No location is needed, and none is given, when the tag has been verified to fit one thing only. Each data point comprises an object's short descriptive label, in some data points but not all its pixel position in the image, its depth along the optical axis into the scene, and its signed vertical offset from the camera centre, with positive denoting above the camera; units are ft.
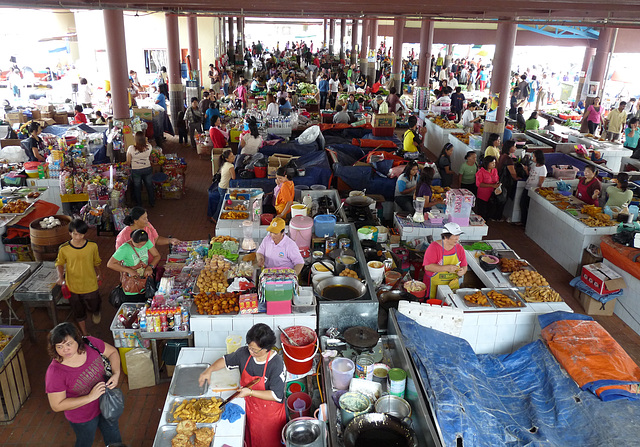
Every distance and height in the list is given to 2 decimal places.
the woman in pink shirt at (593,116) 54.70 -5.91
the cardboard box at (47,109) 49.98 -6.24
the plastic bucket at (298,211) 24.16 -7.22
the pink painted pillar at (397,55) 75.18 -0.44
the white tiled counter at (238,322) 16.78 -8.53
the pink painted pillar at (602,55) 67.10 +0.35
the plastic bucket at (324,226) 23.07 -7.50
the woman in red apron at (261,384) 12.92 -8.33
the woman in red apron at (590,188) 29.55 -7.16
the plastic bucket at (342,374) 15.11 -9.05
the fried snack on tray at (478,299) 18.92 -8.61
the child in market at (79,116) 44.83 -6.13
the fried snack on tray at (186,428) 12.88 -9.11
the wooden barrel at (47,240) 23.65 -8.71
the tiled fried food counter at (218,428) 12.82 -9.30
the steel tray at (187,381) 14.28 -9.10
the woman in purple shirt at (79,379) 12.60 -8.17
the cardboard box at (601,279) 23.38 -9.64
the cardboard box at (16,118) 48.39 -6.89
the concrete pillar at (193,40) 68.49 +0.75
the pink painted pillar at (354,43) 119.85 +1.71
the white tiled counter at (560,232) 26.45 -9.28
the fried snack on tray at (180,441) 12.52 -9.17
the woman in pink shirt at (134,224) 19.51 -6.61
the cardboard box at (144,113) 49.67 -6.32
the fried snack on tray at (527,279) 20.48 -8.49
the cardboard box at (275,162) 32.68 -7.02
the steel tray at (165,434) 12.69 -9.29
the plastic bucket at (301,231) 22.16 -7.46
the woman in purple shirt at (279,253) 19.03 -7.23
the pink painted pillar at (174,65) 55.67 -2.04
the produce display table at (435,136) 47.81 -7.68
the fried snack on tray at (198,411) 13.35 -9.09
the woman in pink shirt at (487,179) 31.40 -7.29
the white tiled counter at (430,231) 25.41 -8.40
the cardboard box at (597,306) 24.00 -11.11
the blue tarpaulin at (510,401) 13.92 -9.66
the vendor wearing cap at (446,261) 19.98 -7.76
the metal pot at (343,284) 18.03 -8.03
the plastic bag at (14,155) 34.63 -7.30
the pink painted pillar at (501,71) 41.60 -1.27
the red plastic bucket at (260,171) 32.86 -7.47
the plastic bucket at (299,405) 14.73 -9.78
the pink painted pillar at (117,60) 39.42 -1.22
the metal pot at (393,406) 14.26 -9.38
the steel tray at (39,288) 19.89 -9.16
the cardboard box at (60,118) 49.80 -7.01
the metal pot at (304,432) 13.20 -9.51
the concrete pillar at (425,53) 69.71 -0.05
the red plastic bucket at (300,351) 15.33 -8.56
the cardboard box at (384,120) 43.55 -5.53
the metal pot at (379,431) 13.05 -9.30
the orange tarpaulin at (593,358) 15.03 -8.92
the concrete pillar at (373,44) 101.24 +1.43
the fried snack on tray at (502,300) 18.92 -8.67
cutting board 14.24 -8.87
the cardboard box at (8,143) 39.70 -7.54
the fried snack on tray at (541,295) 19.34 -8.59
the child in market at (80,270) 18.97 -8.14
